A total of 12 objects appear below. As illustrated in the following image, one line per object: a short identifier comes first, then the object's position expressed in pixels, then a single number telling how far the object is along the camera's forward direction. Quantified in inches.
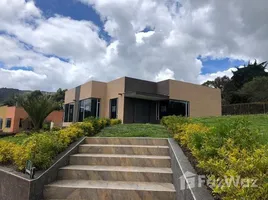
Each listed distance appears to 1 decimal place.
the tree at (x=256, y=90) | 1109.2
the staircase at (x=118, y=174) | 150.2
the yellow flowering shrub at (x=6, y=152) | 177.3
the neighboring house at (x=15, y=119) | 1091.3
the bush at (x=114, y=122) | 435.2
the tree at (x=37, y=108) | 426.0
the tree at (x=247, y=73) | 1398.9
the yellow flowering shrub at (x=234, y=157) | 75.4
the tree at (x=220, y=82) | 1462.5
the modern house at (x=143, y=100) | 666.8
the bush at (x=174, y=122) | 262.4
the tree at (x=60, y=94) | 1609.1
